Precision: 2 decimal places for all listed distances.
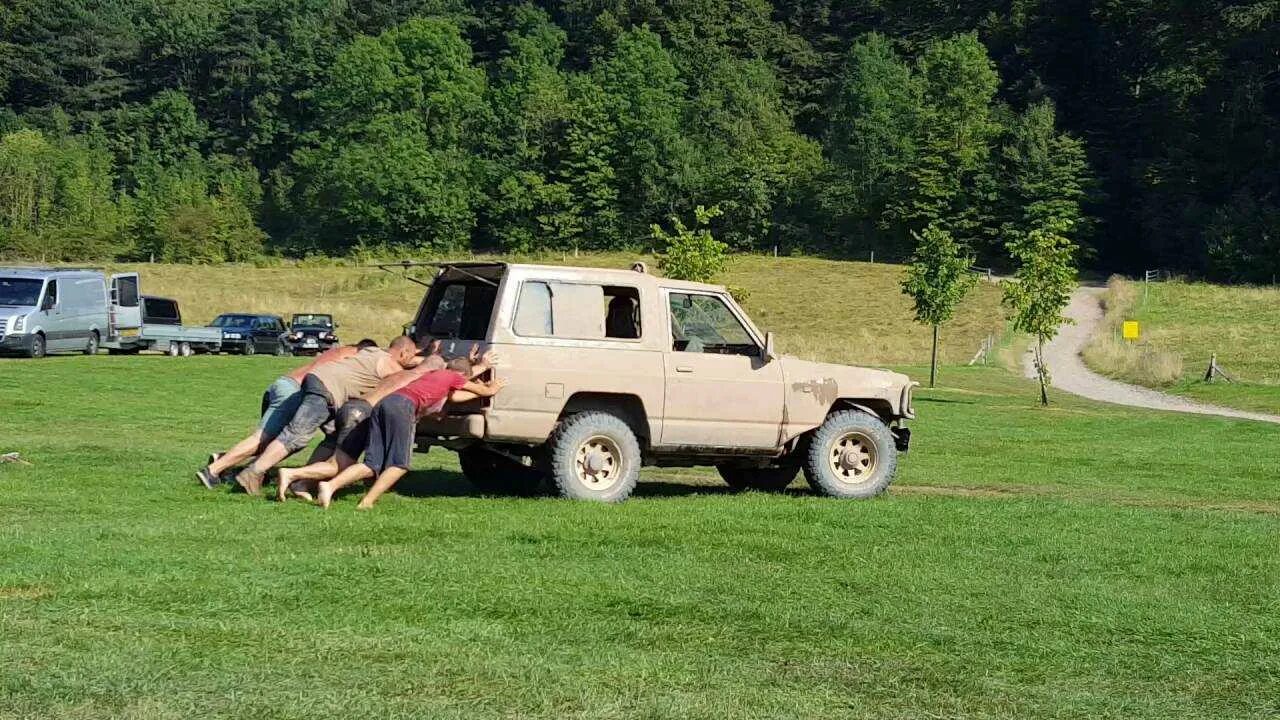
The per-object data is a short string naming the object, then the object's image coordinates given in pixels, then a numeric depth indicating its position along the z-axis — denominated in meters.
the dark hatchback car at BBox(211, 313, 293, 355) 51.06
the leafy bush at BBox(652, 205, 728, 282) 47.22
